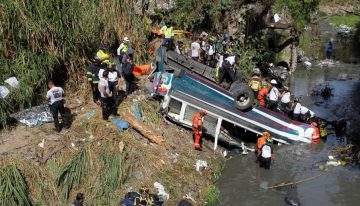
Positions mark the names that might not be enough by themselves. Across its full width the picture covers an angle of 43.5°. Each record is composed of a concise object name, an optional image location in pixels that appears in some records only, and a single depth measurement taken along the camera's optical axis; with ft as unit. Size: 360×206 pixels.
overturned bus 43.21
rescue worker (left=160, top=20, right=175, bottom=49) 54.75
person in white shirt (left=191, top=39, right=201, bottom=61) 55.52
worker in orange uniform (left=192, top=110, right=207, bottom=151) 41.60
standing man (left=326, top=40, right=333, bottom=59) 96.94
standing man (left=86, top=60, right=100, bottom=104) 41.37
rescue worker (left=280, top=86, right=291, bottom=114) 50.44
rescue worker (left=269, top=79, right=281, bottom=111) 48.93
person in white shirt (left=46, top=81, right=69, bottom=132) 36.70
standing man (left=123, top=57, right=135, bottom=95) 44.24
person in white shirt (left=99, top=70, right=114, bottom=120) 38.91
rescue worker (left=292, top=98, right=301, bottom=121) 50.31
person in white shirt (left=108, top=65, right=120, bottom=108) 40.17
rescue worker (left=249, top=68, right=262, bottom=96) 50.96
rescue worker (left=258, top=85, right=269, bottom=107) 49.93
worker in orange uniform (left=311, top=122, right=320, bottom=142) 48.93
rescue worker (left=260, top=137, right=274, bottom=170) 42.16
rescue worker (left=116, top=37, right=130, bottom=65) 46.09
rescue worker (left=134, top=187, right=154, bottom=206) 32.32
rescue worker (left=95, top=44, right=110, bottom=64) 42.04
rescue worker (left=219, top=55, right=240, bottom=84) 47.98
